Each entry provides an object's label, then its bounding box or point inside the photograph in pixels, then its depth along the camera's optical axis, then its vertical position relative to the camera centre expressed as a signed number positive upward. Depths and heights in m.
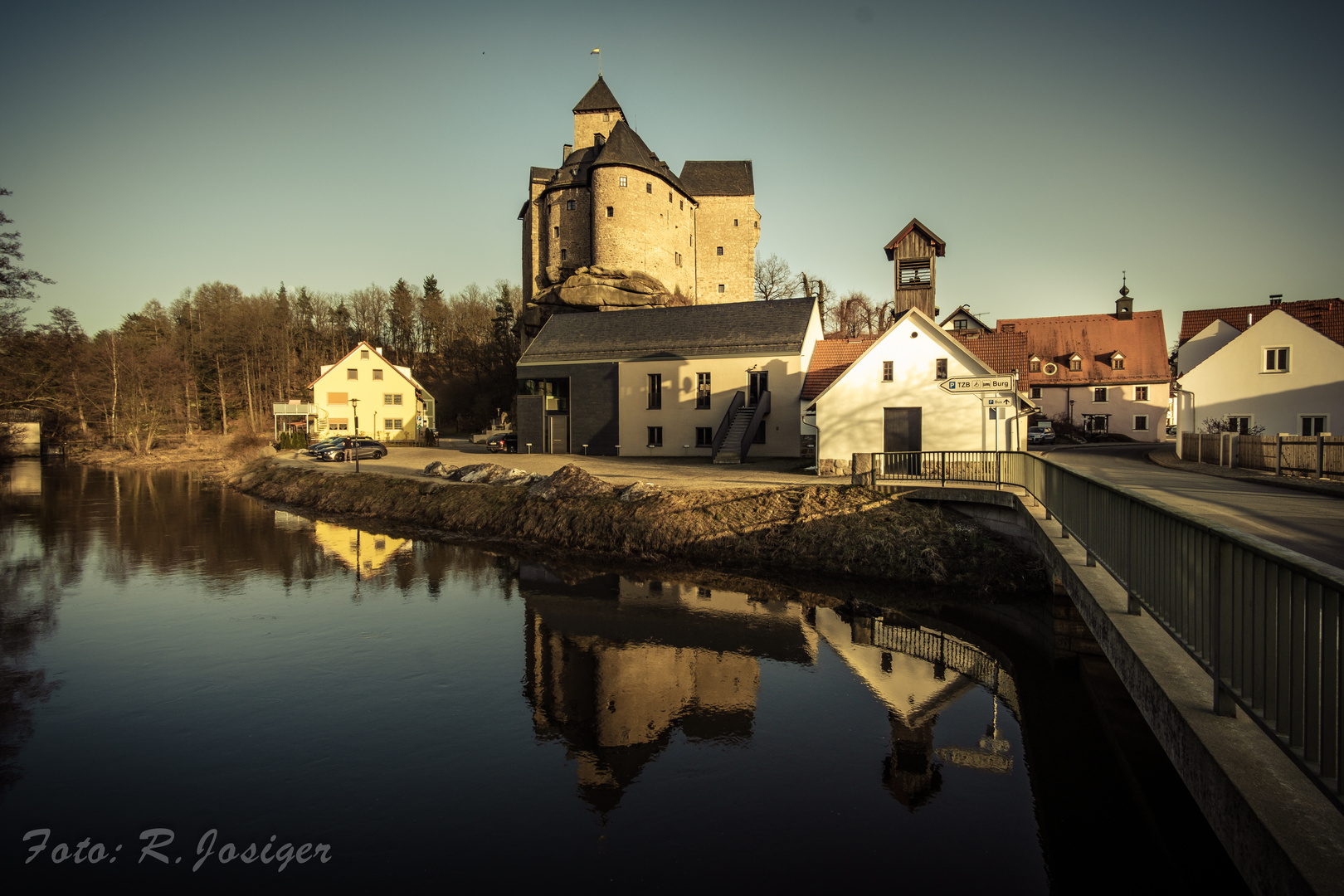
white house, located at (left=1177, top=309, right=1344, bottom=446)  26.50 +1.89
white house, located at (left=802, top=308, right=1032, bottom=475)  21.28 +0.92
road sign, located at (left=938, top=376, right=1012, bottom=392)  16.88 +1.21
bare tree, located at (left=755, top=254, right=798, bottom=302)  68.25 +14.84
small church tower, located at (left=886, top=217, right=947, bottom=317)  24.64 +5.99
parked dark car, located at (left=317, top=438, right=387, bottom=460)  36.03 -0.55
